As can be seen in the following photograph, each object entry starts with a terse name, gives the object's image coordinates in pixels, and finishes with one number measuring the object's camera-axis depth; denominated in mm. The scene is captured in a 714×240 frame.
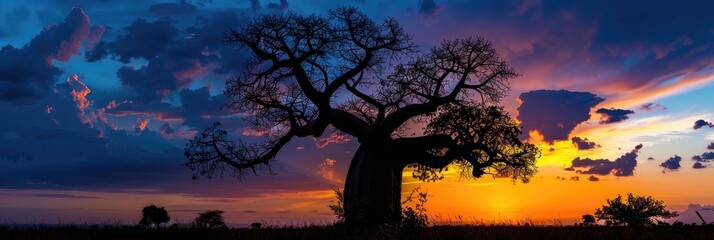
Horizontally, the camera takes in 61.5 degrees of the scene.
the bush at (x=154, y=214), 34375
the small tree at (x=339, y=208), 26294
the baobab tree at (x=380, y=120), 24312
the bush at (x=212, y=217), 34444
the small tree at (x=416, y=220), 16859
